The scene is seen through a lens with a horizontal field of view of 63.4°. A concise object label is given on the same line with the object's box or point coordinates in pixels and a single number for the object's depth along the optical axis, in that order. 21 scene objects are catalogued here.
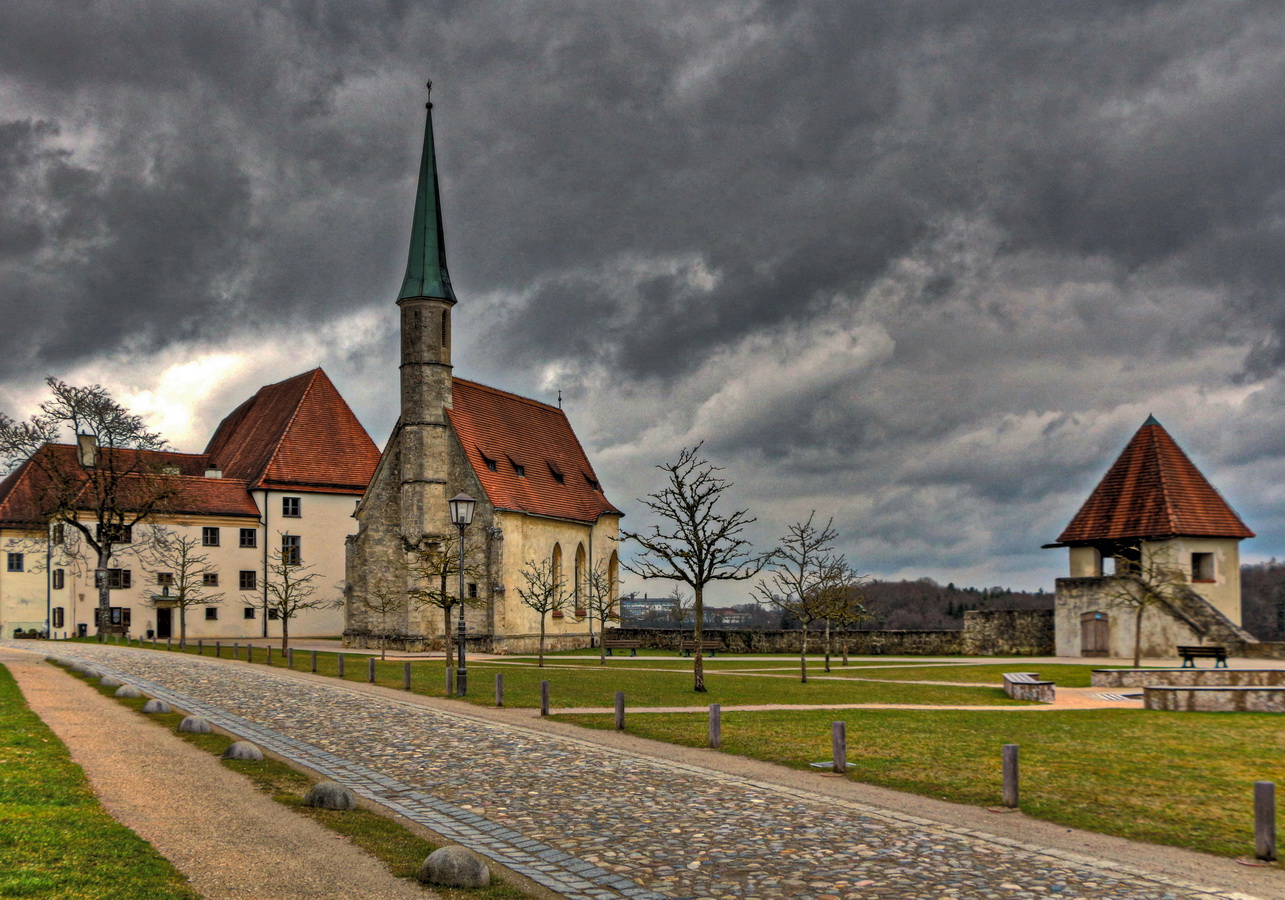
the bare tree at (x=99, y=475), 52.19
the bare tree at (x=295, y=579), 62.09
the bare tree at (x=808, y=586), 33.69
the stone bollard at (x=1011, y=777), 12.30
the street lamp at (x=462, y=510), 26.80
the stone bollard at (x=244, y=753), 14.28
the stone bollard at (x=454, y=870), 8.37
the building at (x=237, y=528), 59.50
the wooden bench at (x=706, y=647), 49.97
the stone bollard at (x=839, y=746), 14.48
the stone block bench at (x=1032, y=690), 24.91
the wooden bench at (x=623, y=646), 52.24
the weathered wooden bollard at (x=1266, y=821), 10.06
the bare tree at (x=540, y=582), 50.42
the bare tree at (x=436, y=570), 41.55
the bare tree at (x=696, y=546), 28.55
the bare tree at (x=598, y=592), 55.84
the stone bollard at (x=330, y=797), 11.27
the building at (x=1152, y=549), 42.25
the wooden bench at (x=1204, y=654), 34.84
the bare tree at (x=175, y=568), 60.12
